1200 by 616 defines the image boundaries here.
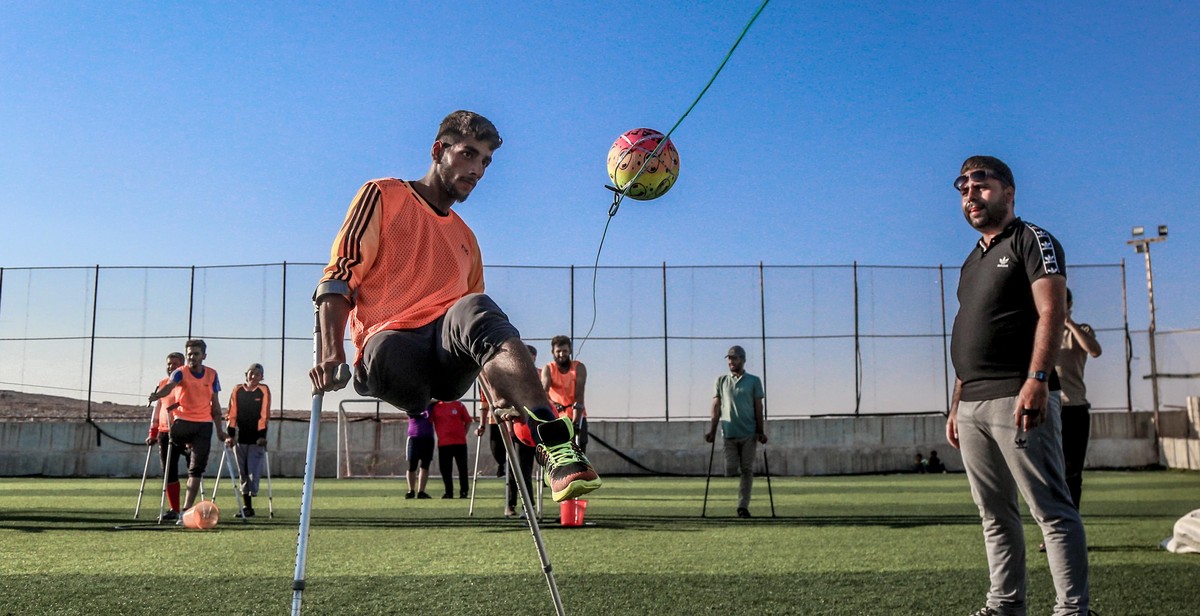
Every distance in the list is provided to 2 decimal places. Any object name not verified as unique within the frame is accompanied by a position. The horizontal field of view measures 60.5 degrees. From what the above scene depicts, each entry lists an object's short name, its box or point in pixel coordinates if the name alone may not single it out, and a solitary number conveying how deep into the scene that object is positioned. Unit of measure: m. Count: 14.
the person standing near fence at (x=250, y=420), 12.73
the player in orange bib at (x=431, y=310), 3.49
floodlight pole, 24.33
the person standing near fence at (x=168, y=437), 11.13
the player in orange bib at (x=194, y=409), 10.77
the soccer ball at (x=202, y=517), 10.12
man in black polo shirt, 4.18
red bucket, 9.88
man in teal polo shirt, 11.67
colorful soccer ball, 5.40
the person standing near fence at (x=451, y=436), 15.28
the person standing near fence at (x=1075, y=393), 7.87
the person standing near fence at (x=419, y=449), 14.98
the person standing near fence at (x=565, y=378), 10.71
